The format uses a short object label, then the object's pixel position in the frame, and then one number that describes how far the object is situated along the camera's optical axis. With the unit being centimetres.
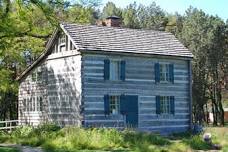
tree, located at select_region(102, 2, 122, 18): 8371
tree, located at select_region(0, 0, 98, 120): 3325
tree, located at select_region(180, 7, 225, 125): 5528
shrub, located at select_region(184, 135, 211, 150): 2551
